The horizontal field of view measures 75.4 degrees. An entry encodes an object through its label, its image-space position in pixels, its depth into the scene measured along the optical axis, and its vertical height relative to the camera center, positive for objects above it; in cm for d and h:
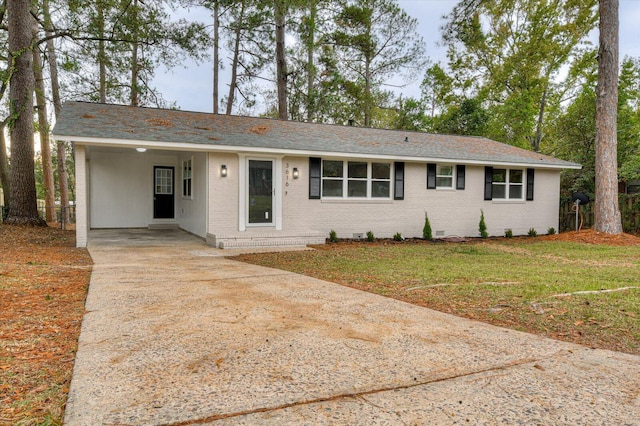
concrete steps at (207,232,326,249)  959 -105
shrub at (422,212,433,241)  1235 -100
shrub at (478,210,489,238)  1312 -92
